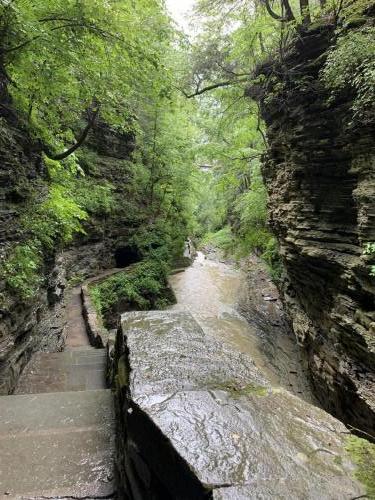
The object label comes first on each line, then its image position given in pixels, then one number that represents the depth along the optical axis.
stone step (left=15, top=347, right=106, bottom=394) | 5.07
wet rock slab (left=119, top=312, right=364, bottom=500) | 1.27
